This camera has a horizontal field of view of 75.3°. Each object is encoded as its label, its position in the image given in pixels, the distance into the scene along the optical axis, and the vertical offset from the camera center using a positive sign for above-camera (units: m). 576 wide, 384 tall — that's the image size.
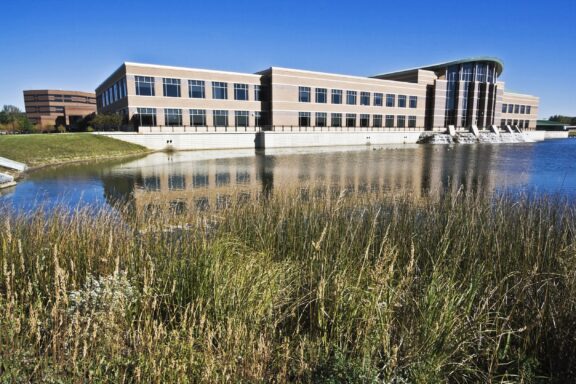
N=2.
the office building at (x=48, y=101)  125.44 +13.98
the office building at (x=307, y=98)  46.88 +7.01
